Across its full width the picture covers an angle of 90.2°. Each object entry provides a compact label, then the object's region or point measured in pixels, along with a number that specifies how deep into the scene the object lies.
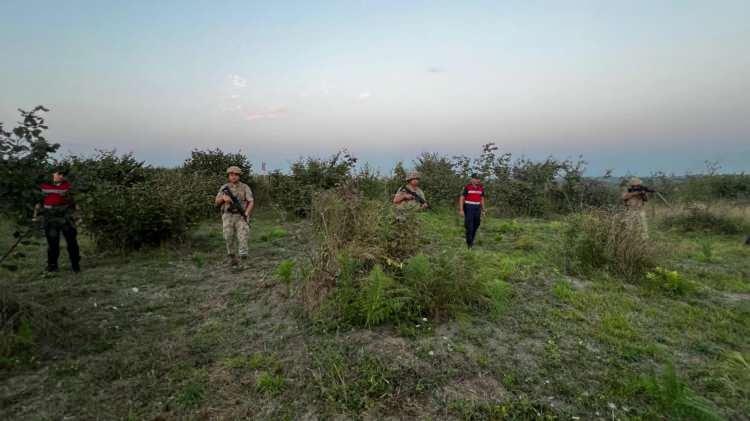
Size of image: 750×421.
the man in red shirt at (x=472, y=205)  7.90
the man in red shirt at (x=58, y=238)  5.93
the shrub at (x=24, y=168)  3.35
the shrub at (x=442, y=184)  14.90
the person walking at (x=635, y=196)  7.69
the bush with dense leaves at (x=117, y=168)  12.23
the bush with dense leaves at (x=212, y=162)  15.84
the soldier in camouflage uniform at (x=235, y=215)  6.96
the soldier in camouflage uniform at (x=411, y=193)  7.07
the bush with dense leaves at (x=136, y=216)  7.64
